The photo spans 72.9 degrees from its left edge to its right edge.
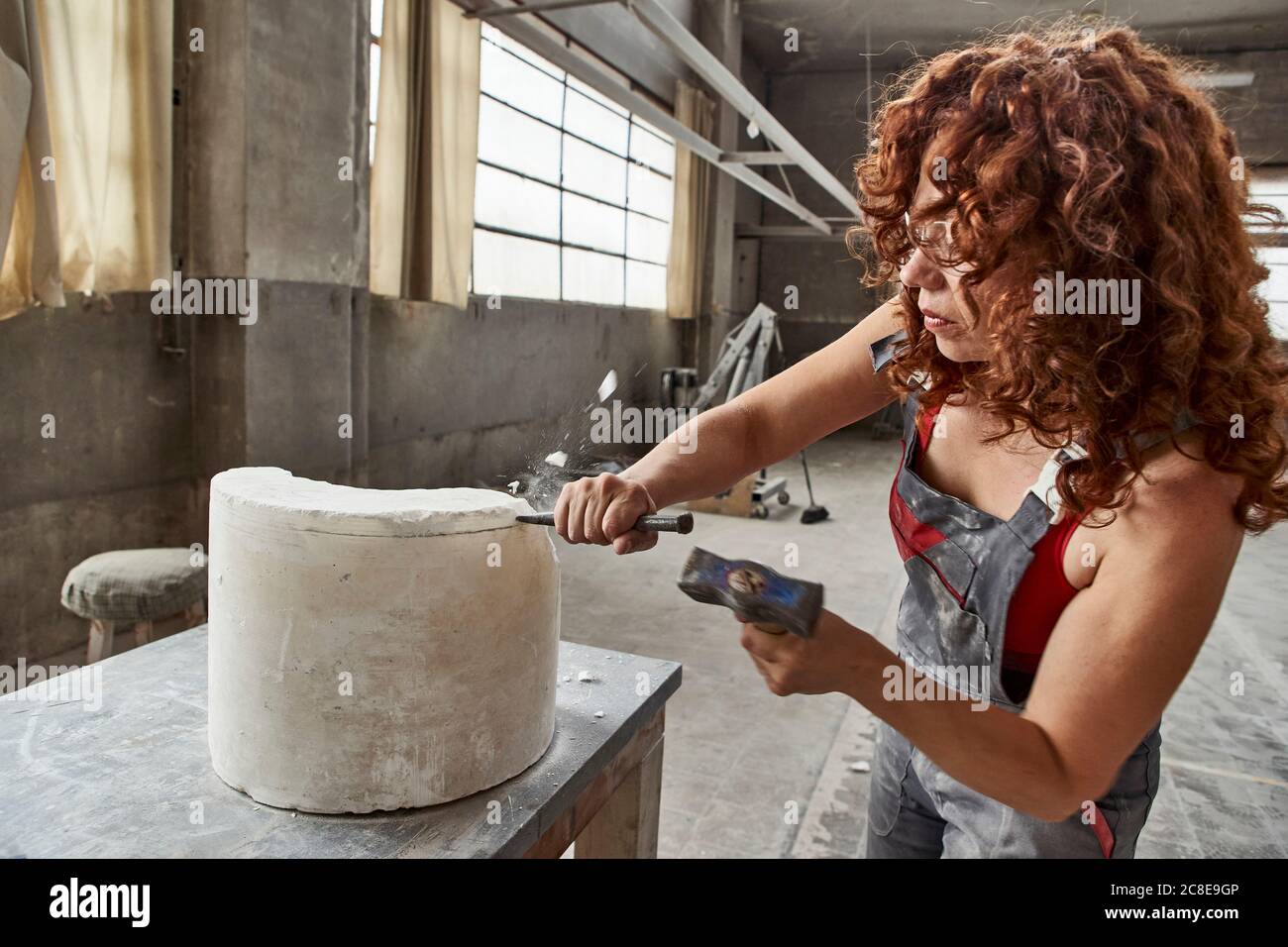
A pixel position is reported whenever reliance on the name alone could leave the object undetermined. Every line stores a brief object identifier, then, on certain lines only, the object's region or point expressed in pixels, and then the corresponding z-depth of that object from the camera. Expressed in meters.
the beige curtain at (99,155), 3.20
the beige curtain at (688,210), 10.41
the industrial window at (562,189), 6.91
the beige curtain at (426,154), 5.30
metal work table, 1.27
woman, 0.98
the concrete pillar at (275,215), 3.80
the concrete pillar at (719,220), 10.84
